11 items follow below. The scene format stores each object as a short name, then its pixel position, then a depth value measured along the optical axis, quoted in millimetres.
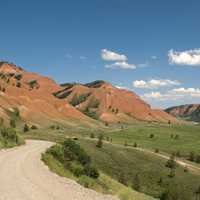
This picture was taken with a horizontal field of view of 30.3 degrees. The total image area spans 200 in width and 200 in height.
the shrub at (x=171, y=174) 76131
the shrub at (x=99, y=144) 90088
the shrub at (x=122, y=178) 57950
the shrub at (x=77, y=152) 42047
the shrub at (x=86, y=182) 23614
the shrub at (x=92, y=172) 33859
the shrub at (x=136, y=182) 56350
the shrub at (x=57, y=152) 37875
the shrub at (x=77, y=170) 30969
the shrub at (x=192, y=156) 107250
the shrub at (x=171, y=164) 82488
